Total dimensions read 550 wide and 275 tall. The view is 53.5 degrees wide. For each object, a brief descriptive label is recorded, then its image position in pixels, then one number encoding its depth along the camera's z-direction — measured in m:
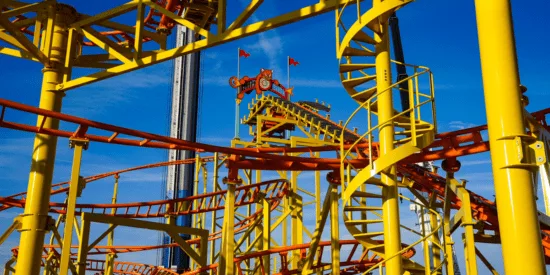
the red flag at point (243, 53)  38.34
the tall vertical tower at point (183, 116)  34.34
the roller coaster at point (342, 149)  4.72
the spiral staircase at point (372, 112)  8.31
